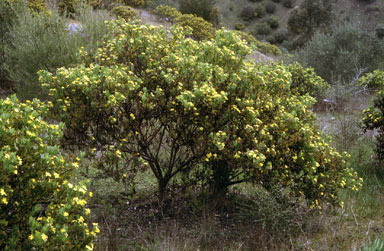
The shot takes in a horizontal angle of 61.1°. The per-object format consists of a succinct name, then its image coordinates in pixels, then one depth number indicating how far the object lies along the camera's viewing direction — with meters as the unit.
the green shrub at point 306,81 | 8.94
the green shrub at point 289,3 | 33.84
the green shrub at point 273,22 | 31.42
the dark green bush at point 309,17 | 24.94
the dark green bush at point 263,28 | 30.44
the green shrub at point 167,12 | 15.53
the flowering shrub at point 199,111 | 3.10
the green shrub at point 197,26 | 13.95
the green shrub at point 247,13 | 32.53
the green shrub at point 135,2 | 16.44
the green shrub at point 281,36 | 29.44
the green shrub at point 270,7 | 33.28
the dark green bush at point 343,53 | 11.72
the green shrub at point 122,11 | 12.80
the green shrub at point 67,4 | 12.16
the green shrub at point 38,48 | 6.64
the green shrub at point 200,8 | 18.48
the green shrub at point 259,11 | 32.66
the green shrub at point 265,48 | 17.76
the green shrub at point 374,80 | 9.30
